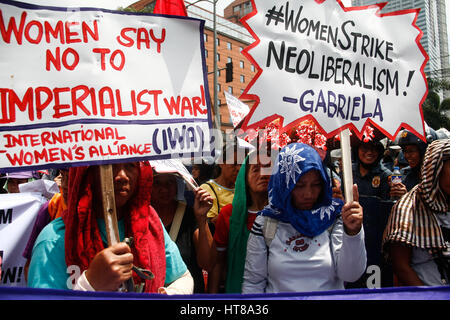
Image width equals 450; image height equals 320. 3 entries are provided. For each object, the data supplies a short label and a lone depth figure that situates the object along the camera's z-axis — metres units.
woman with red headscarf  1.41
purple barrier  1.24
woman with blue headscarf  1.86
